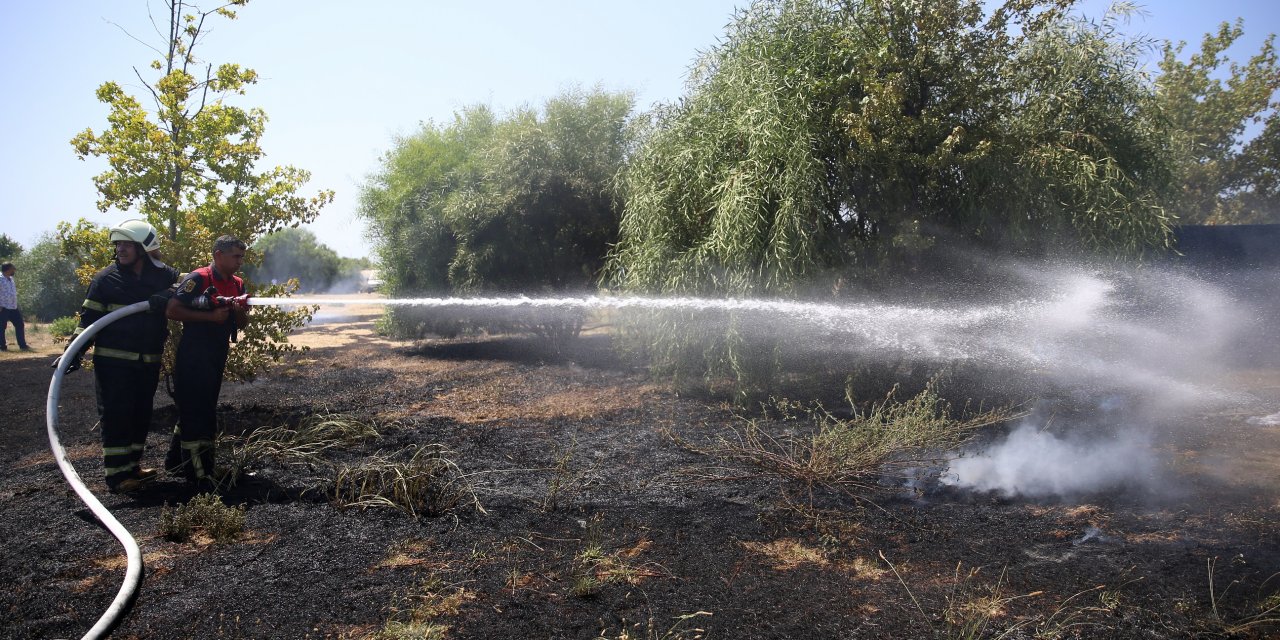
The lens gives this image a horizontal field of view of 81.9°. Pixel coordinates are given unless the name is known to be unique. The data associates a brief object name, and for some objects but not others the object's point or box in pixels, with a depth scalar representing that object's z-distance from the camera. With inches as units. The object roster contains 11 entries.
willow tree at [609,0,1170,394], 328.8
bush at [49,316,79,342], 661.9
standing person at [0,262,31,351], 572.4
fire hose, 126.4
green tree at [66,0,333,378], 324.8
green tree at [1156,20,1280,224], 737.6
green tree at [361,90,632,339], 568.1
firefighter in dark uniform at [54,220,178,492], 211.5
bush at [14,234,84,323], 887.7
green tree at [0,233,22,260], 1078.4
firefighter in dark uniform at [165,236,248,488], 212.4
